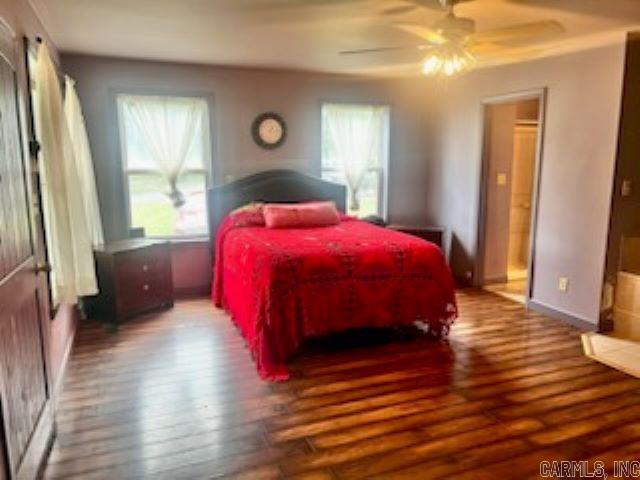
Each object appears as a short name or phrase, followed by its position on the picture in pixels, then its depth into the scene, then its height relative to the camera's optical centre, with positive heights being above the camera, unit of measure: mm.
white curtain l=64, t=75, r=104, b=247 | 3826 +134
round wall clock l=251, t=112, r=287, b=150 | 5109 +473
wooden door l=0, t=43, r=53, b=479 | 1796 -632
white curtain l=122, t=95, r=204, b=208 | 4707 +478
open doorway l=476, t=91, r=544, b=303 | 5090 -231
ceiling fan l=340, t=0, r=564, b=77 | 2684 +828
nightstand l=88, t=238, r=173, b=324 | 4043 -959
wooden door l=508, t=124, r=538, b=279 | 5723 -304
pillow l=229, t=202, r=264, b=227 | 4586 -436
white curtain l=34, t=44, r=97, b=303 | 2834 -155
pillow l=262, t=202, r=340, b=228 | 4551 -424
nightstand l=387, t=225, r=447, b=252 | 5312 -689
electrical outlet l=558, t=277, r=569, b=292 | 4203 -1013
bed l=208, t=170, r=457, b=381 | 3254 -852
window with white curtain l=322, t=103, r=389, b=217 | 5512 +288
